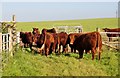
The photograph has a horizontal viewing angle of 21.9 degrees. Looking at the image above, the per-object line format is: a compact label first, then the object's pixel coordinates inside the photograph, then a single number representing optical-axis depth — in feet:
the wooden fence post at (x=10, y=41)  41.45
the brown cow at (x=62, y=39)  53.89
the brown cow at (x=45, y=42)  49.55
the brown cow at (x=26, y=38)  58.01
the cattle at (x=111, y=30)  72.75
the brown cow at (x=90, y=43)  47.34
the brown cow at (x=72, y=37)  52.65
